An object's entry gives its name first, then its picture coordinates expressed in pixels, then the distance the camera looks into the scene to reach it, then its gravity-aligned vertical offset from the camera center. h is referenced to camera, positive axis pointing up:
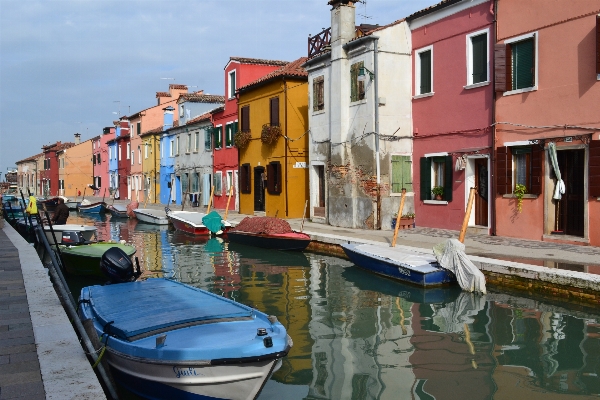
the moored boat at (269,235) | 17.20 -1.57
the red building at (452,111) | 16.08 +2.11
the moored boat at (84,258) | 12.84 -1.62
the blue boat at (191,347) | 5.19 -1.51
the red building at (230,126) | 29.25 +3.13
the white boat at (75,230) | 16.41 -1.29
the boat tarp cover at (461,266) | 11.09 -1.65
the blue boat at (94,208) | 39.32 -1.55
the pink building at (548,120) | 13.27 +1.51
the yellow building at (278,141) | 24.50 +1.89
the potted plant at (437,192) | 17.69 -0.29
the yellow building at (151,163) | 43.00 +1.64
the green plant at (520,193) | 14.73 -0.28
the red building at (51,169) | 69.38 +2.05
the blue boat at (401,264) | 11.76 -1.74
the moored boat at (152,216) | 27.61 -1.56
